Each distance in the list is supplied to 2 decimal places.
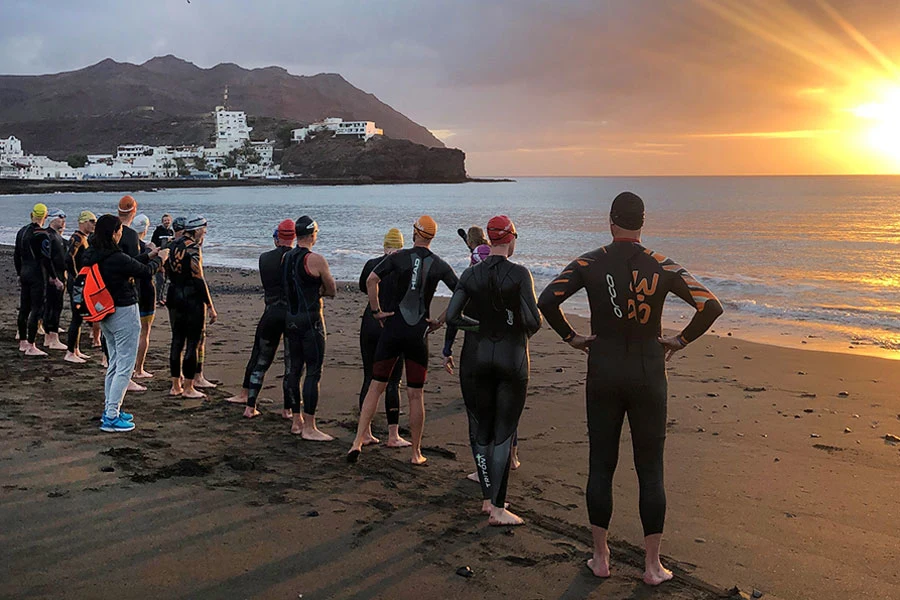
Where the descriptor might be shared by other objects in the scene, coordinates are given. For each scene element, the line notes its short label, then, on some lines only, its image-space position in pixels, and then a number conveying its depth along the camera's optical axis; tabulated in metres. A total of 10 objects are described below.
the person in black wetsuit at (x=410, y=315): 5.72
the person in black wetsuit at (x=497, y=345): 4.71
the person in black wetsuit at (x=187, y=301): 7.44
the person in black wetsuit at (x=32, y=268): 9.17
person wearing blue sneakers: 6.14
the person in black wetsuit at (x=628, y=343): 3.98
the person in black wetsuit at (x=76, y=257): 9.03
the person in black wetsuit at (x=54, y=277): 9.25
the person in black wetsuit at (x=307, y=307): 6.26
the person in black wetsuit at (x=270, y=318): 6.93
